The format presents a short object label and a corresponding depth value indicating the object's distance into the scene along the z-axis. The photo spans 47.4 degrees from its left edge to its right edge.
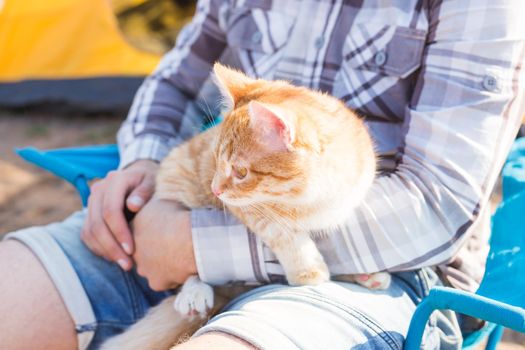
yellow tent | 3.53
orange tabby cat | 1.21
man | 1.21
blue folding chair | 1.03
